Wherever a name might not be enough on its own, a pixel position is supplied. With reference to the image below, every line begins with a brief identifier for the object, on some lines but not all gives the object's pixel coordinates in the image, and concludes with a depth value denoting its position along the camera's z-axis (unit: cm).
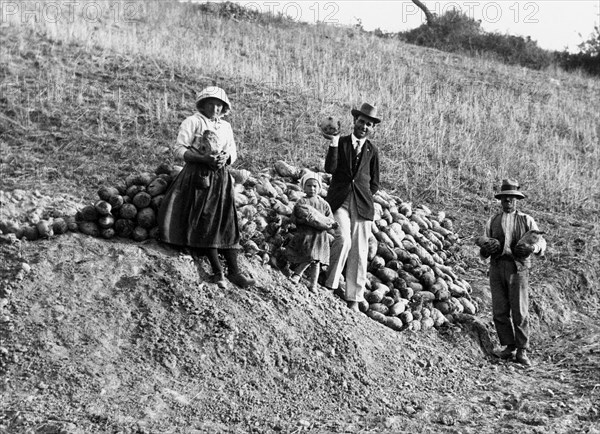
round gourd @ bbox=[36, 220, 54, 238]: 512
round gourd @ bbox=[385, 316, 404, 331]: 621
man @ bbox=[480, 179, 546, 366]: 641
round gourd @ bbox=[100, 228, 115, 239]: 526
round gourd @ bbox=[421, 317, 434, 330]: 650
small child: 567
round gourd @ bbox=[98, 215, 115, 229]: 525
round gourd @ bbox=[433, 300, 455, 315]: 687
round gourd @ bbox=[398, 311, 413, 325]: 637
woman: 517
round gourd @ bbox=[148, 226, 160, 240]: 536
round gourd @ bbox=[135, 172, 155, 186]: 553
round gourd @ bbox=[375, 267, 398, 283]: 674
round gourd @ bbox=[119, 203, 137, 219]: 532
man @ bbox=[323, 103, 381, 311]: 595
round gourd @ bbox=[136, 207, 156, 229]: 532
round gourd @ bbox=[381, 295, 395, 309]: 643
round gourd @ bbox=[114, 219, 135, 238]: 532
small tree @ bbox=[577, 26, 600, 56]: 2209
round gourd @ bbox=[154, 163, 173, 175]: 563
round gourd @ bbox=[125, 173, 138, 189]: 552
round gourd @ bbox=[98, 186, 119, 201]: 529
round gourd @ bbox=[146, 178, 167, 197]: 545
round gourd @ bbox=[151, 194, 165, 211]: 536
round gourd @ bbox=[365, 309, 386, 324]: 620
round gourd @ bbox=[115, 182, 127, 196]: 546
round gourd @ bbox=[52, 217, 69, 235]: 517
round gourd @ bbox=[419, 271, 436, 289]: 700
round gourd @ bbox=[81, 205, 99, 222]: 526
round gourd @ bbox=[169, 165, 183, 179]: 553
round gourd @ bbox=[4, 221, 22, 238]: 517
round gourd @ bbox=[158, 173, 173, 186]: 553
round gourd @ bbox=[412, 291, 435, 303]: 673
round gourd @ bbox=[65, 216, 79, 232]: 523
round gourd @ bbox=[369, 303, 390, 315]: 630
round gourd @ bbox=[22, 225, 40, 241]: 514
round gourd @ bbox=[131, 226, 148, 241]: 532
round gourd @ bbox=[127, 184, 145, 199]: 543
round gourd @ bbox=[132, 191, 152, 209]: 535
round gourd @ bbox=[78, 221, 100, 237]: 524
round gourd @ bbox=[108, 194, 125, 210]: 530
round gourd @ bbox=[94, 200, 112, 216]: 523
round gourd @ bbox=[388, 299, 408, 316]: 635
